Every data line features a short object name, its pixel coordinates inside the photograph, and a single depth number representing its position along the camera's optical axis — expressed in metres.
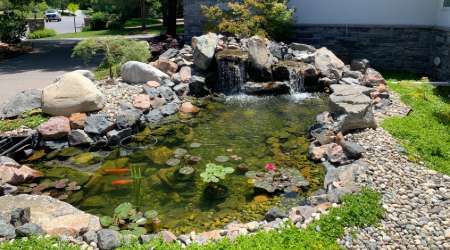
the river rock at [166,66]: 12.67
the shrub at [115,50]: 11.63
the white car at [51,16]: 46.75
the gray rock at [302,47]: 14.17
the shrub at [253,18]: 14.60
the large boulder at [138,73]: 11.61
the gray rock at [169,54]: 13.36
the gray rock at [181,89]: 11.94
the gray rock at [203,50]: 12.63
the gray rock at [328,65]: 12.95
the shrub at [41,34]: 26.68
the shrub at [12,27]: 19.19
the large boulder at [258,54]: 12.82
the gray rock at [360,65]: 13.23
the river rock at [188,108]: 10.99
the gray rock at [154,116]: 10.17
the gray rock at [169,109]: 10.59
